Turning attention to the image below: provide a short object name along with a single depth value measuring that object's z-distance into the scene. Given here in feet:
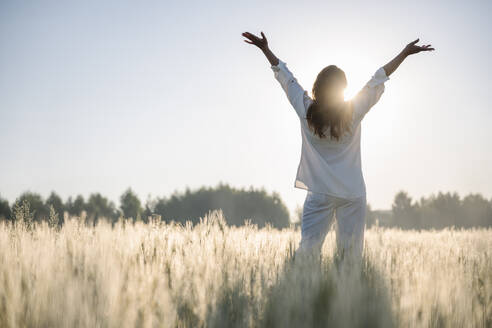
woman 14.84
